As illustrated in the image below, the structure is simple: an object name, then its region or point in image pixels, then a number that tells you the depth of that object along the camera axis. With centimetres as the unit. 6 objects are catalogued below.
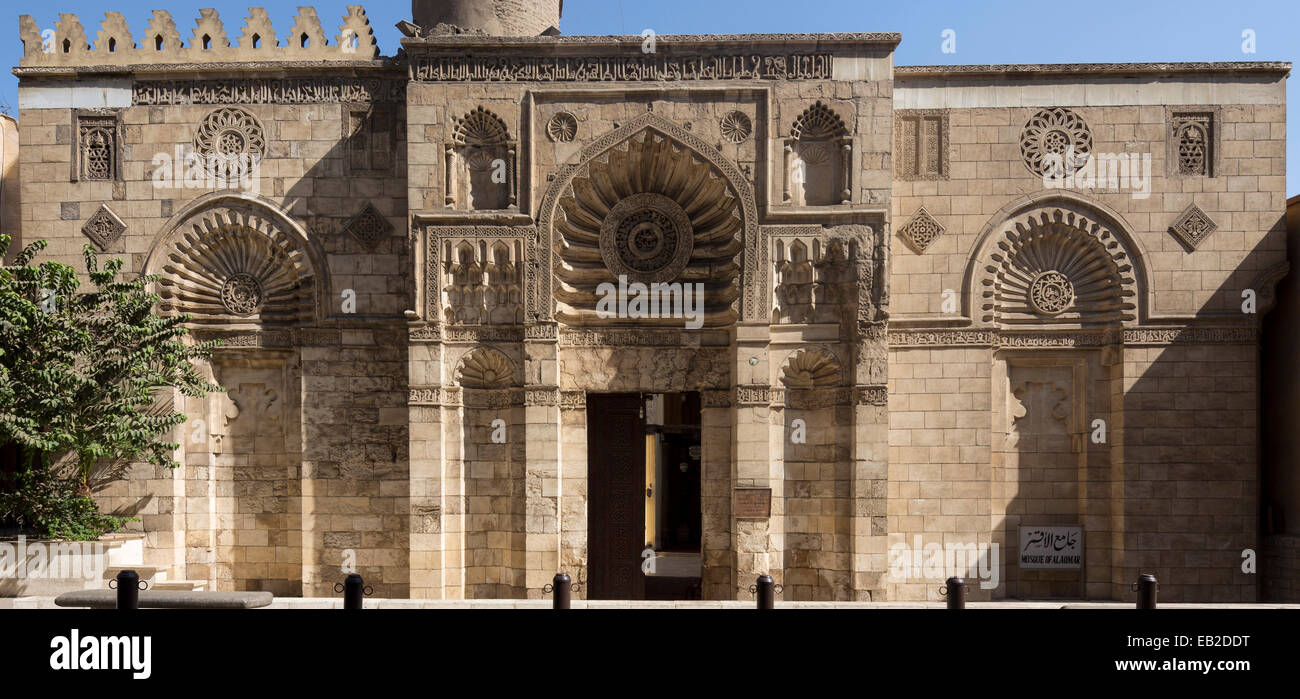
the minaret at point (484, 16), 1327
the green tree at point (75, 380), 1073
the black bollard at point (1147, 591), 856
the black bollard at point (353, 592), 839
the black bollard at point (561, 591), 870
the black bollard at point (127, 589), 836
